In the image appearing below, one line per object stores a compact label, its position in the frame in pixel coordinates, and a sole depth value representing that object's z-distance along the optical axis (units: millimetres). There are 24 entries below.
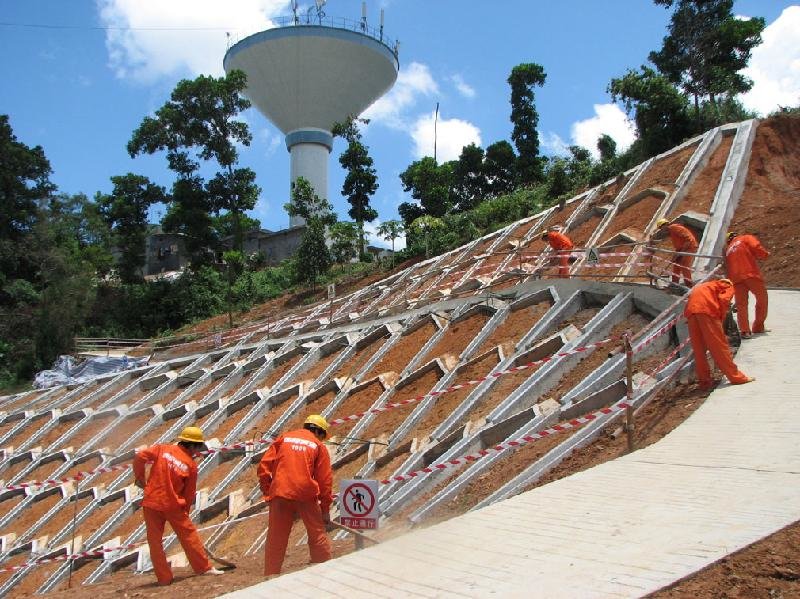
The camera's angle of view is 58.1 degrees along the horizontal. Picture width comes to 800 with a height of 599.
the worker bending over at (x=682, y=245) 12297
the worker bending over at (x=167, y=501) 7430
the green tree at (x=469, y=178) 46969
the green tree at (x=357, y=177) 40562
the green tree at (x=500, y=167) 46438
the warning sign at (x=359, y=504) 5973
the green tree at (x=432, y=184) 39531
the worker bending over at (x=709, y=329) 8273
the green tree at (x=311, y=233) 35438
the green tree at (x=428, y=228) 31091
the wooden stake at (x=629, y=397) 7240
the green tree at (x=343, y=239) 35562
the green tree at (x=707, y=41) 30062
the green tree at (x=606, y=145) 37206
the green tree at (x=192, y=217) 40844
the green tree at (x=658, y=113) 25172
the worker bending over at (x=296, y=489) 6715
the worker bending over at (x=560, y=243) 15898
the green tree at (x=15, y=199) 41469
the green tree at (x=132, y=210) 43562
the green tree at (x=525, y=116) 45344
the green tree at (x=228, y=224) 57694
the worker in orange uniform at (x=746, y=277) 10383
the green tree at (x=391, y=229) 32688
